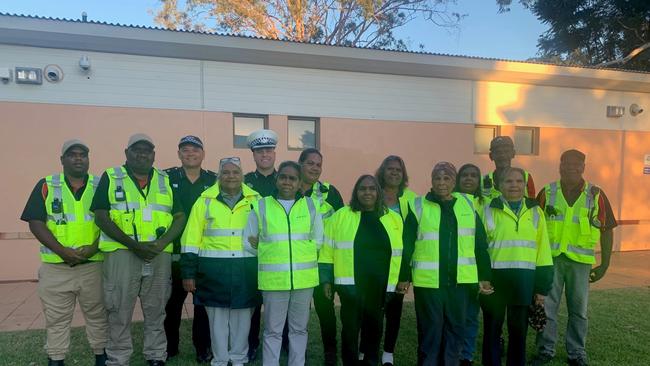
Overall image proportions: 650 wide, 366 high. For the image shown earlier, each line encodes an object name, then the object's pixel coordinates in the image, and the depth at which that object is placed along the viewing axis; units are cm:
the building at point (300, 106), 729
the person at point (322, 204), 421
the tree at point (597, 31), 1570
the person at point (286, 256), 367
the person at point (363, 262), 382
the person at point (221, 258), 382
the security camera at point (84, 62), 729
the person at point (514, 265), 395
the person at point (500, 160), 467
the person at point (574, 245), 437
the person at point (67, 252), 385
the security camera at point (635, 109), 1087
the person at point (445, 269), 379
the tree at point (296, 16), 2100
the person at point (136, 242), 385
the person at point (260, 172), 439
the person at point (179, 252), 437
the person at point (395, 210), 395
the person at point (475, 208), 424
